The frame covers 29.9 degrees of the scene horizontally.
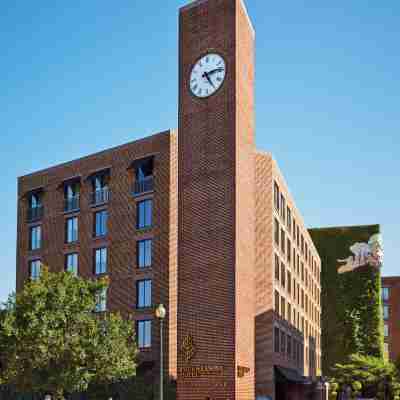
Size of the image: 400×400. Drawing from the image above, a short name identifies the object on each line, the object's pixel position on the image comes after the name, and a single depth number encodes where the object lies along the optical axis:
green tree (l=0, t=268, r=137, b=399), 42.03
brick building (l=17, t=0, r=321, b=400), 41.31
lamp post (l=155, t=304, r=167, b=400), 33.28
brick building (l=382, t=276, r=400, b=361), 116.06
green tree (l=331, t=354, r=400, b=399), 70.00
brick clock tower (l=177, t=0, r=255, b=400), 40.62
